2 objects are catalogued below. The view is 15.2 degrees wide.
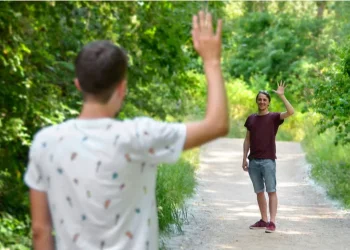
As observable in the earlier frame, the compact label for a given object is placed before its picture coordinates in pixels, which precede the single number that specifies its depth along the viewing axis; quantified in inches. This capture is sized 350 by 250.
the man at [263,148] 656.8
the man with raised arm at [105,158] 174.9
